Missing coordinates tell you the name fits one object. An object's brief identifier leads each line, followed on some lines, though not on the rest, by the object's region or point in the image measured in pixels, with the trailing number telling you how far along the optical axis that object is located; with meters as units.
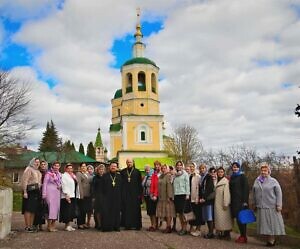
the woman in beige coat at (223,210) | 6.96
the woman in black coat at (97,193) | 7.99
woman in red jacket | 7.94
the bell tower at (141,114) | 35.14
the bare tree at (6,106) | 20.81
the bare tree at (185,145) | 33.62
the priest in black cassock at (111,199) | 7.65
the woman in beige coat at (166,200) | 7.62
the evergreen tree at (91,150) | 58.99
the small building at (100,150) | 57.03
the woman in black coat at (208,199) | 7.21
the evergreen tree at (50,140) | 39.54
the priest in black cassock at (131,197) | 8.07
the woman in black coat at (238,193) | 6.90
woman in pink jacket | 7.56
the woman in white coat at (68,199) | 7.85
